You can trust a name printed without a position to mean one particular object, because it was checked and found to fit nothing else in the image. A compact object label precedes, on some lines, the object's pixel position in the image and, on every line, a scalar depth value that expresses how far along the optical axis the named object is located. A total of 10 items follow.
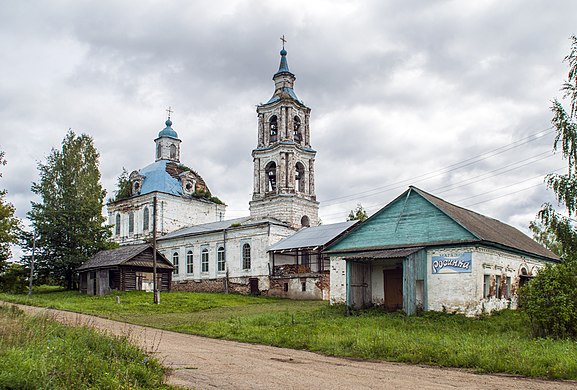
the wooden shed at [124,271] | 35.16
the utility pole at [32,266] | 36.31
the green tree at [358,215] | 53.73
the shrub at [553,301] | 14.59
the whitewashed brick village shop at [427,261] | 20.56
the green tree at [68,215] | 39.41
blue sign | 20.45
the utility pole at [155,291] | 28.52
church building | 39.56
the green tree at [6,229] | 32.41
